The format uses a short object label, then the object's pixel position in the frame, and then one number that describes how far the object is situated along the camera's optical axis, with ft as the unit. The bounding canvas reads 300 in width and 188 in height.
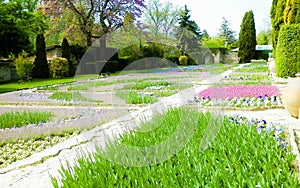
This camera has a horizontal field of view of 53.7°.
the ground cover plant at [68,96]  22.55
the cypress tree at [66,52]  55.06
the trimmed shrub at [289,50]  26.12
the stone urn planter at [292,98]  12.87
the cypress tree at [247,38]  83.30
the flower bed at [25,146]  10.18
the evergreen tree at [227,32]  142.92
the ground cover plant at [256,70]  44.21
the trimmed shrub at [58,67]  50.48
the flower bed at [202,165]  5.84
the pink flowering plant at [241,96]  16.90
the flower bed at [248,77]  32.12
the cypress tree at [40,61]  50.26
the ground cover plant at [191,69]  45.15
